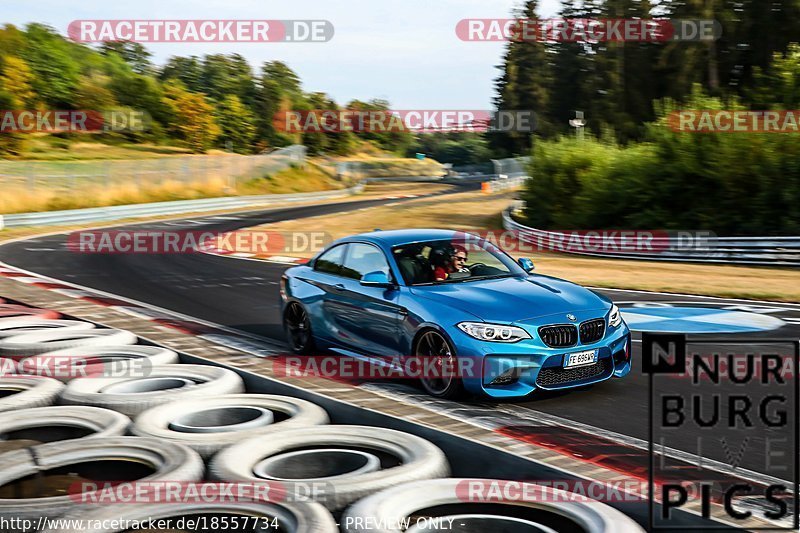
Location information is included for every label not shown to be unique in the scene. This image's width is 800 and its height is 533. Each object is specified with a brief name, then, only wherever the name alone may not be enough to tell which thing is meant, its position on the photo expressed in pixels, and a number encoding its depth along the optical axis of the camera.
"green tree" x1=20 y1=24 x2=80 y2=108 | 88.44
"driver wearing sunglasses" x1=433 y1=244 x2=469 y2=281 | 8.66
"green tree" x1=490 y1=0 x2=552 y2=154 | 102.44
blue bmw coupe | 7.59
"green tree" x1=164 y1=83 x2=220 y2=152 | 92.62
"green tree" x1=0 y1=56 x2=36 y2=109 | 77.38
